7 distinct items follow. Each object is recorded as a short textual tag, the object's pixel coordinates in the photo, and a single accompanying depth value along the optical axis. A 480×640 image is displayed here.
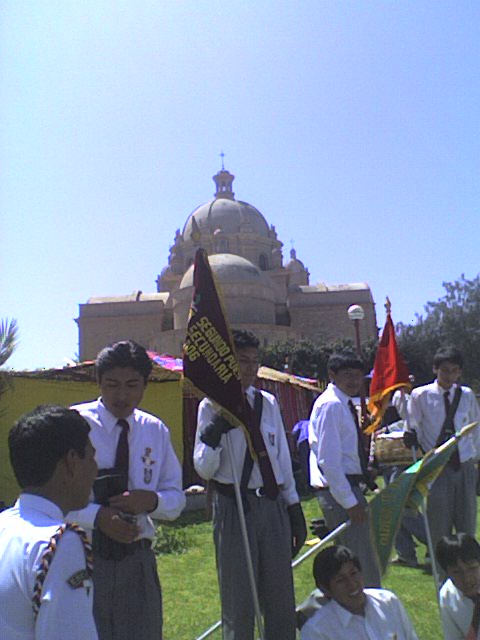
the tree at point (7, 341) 8.22
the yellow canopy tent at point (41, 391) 10.08
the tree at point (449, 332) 39.38
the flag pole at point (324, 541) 3.99
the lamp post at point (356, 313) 15.20
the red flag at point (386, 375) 6.43
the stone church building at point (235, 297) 51.34
